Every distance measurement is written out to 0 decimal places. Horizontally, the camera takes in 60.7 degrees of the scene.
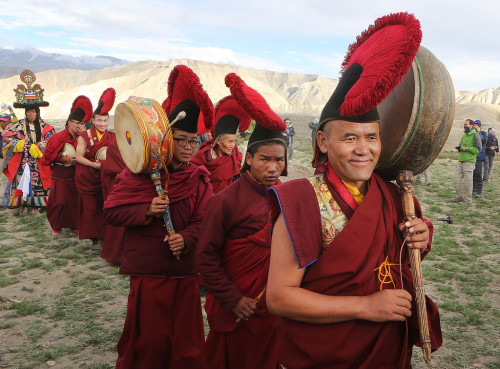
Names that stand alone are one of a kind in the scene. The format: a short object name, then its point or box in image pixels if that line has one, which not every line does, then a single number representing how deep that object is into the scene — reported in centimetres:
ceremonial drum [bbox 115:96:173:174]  262
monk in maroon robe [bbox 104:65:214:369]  290
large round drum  158
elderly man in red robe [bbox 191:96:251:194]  460
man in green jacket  1084
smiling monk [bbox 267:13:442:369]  158
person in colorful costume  877
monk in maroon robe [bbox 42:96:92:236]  721
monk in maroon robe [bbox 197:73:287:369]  273
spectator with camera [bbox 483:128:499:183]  1343
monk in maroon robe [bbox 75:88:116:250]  659
